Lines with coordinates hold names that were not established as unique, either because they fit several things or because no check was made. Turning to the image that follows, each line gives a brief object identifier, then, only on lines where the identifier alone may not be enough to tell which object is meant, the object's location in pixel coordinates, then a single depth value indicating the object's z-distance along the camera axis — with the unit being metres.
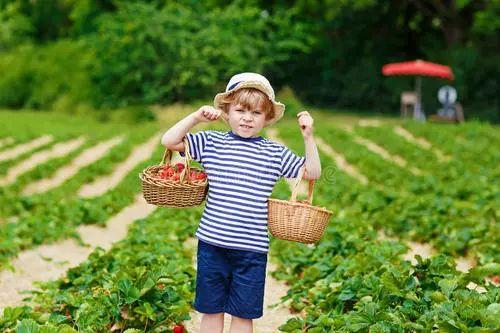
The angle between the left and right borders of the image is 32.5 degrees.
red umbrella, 25.52
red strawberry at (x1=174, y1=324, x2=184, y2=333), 4.88
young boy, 4.43
